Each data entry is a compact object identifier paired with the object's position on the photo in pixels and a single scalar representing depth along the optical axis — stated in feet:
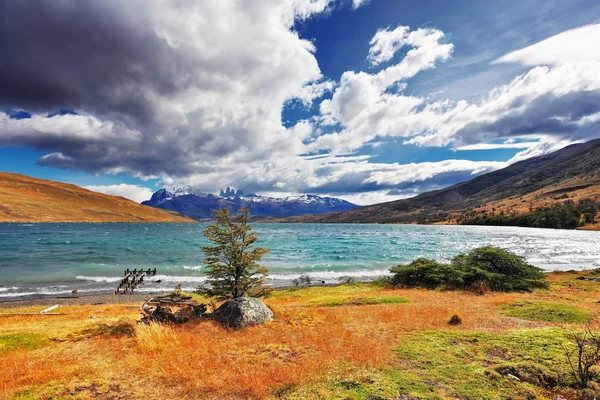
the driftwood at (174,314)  52.65
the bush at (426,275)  100.33
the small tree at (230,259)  63.21
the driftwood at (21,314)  72.06
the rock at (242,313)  50.55
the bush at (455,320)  46.11
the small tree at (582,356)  23.34
